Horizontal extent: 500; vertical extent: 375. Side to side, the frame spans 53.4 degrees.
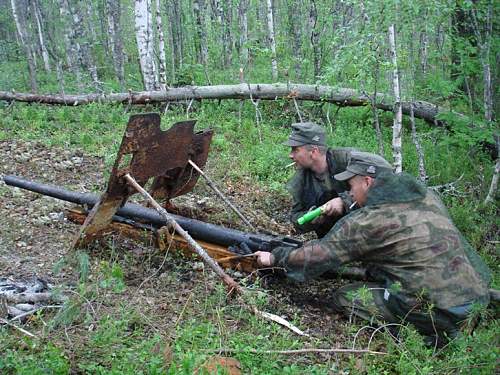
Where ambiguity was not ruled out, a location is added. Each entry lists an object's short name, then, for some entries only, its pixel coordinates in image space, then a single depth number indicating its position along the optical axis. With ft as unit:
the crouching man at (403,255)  13.08
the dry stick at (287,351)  11.28
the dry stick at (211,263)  13.19
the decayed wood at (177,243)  16.21
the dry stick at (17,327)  10.91
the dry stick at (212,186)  18.08
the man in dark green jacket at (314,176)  17.56
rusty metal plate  15.07
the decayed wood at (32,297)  13.00
